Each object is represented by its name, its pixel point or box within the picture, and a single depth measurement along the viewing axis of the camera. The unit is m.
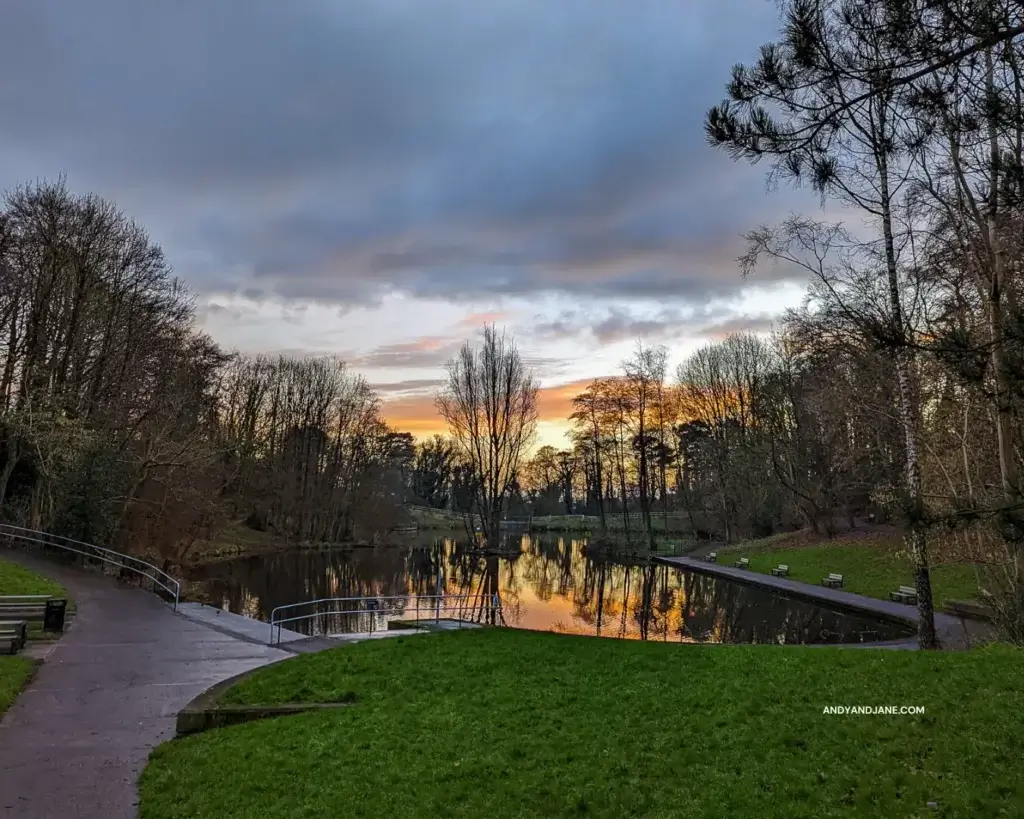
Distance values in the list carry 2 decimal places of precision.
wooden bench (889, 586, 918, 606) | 19.27
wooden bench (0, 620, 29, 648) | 10.82
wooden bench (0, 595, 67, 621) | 12.77
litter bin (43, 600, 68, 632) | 12.30
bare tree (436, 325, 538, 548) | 39.94
